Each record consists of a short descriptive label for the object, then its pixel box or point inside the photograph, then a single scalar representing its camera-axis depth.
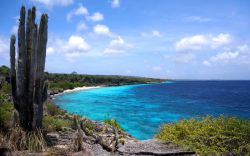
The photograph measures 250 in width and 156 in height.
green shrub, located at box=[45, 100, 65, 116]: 14.10
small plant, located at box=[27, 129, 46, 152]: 6.26
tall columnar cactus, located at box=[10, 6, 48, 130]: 7.47
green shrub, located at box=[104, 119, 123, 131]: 11.51
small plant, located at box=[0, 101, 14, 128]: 7.41
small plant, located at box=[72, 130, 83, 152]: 6.34
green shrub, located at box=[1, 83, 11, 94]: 23.31
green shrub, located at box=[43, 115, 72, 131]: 8.27
